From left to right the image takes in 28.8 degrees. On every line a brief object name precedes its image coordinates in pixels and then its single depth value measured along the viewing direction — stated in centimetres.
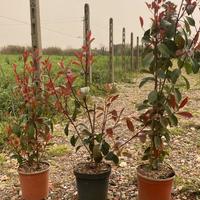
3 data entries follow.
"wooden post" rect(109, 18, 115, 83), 1077
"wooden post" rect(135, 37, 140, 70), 1668
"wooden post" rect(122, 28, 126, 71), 1322
